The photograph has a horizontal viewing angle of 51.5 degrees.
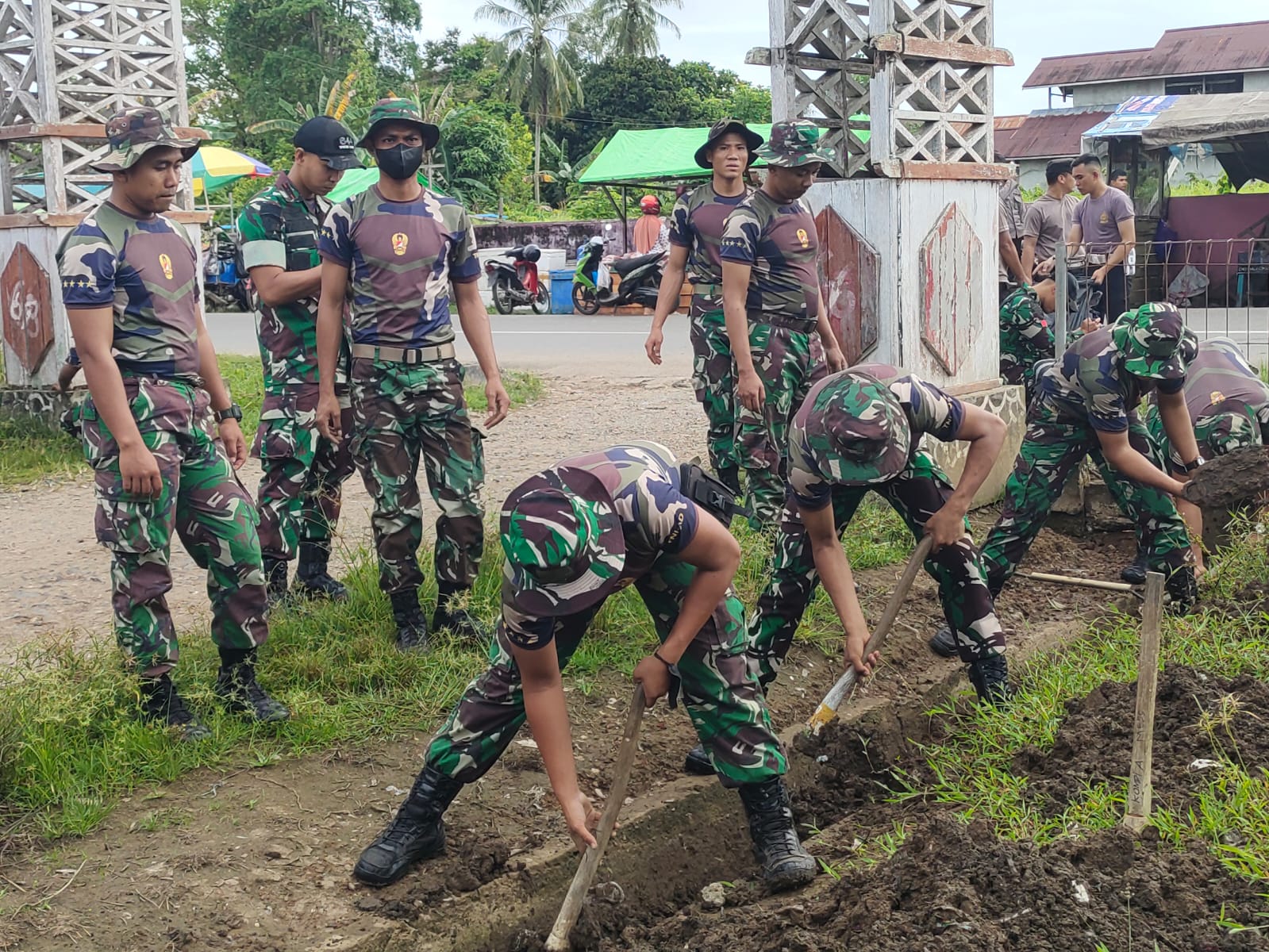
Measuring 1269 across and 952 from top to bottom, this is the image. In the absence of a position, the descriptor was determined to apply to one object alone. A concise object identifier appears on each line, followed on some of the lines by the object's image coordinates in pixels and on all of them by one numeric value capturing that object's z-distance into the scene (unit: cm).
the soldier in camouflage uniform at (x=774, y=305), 581
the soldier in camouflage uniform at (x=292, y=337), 517
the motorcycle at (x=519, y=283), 2048
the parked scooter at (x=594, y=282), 1933
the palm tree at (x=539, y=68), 4097
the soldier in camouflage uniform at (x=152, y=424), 398
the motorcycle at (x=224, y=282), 2308
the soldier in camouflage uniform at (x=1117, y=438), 500
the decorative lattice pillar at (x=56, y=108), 836
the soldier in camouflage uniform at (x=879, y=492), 398
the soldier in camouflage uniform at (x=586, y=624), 293
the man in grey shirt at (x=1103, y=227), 1001
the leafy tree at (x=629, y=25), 4331
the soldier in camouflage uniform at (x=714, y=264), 621
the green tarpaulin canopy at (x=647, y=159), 2131
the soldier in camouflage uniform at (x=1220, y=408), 573
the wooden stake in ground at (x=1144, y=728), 343
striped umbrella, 2334
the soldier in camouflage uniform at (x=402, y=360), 478
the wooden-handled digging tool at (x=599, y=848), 324
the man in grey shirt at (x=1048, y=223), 963
